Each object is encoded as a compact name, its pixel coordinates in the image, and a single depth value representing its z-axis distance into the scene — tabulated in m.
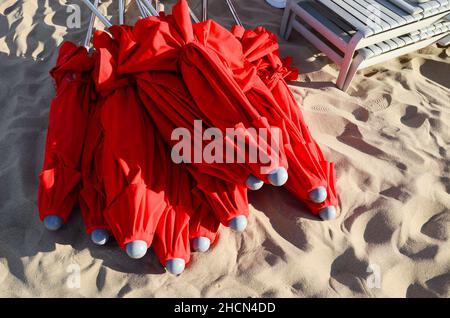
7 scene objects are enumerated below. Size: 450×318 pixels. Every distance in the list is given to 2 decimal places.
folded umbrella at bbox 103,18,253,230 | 2.00
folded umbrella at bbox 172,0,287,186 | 1.84
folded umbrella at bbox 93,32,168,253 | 1.89
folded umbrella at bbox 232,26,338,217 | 2.16
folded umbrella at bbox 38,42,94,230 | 2.08
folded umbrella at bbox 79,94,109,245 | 2.03
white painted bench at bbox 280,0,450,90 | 2.87
